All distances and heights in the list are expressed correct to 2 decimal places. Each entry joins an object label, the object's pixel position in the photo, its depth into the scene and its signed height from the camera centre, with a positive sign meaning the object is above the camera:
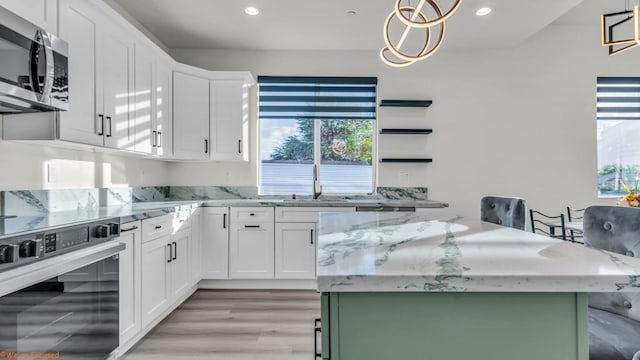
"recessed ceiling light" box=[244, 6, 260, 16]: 2.98 +1.58
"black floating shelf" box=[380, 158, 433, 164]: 3.89 +0.26
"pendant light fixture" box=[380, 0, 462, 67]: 1.60 +0.81
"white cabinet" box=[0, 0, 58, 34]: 1.58 +0.88
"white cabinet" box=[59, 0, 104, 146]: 1.93 +0.70
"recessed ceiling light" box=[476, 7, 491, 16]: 2.99 +1.59
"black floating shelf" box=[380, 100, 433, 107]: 3.83 +0.93
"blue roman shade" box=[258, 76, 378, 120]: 3.93 +1.01
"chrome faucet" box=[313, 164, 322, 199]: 3.86 -0.03
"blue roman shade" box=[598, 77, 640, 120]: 3.97 +1.04
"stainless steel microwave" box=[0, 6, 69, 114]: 1.43 +0.55
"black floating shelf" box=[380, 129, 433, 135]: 3.84 +0.60
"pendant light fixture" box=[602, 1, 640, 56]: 3.66 +1.79
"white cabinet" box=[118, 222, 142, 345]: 2.01 -0.63
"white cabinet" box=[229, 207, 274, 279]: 3.29 -0.61
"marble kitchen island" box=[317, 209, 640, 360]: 0.77 -0.31
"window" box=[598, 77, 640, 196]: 3.98 +0.59
